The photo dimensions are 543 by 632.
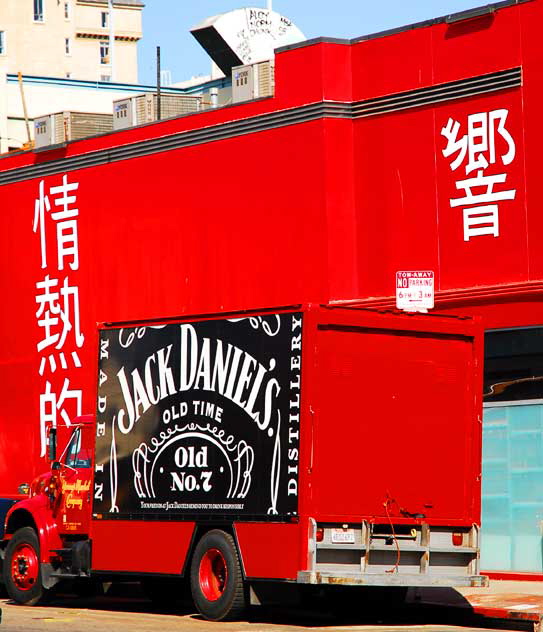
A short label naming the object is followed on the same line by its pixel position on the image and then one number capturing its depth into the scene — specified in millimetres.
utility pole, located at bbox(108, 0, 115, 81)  82256
